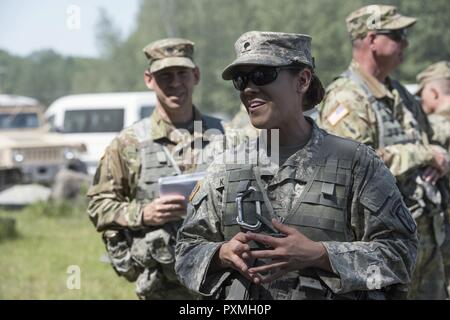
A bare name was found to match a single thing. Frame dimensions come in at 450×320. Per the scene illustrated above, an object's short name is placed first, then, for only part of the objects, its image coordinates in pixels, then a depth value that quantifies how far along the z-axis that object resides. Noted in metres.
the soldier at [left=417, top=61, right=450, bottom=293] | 6.78
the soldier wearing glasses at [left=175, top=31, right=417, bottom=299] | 2.94
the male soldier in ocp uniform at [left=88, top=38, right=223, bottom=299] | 4.99
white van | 19.57
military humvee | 17.39
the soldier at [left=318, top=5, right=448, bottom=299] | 5.13
